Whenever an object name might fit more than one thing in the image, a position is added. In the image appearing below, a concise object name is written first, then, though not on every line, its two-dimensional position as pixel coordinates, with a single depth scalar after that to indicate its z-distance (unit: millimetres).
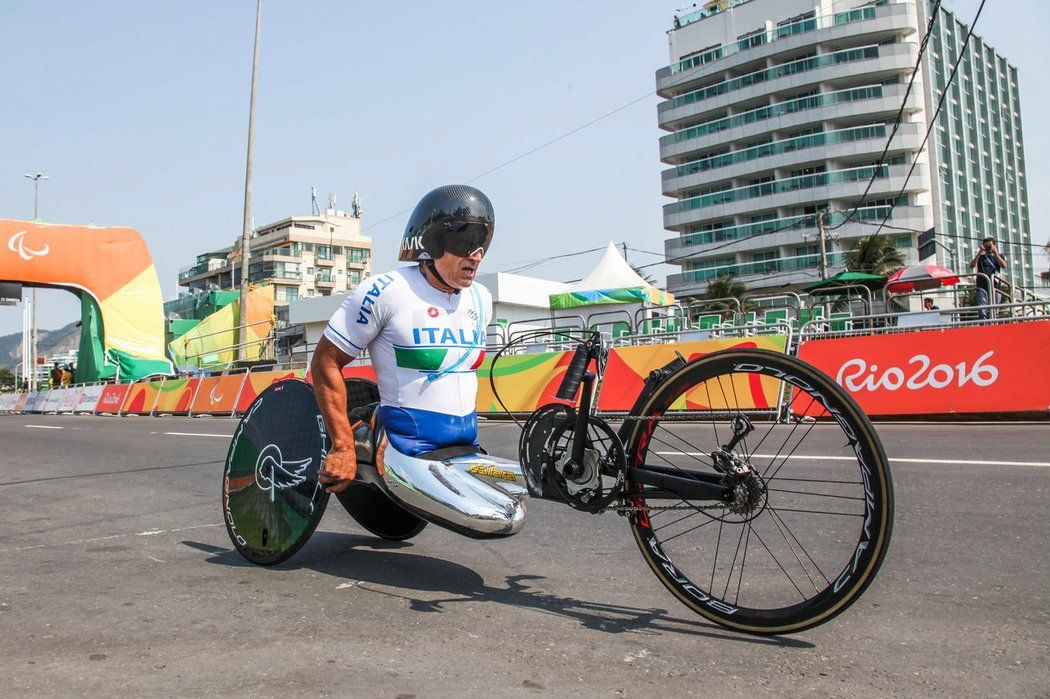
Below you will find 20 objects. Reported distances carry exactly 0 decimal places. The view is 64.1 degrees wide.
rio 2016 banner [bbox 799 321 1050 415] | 10125
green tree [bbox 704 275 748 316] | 66875
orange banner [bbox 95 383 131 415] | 26562
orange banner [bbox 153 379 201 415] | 23088
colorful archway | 27062
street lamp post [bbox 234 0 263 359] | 29172
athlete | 3598
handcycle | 2840
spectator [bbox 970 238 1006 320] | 13922
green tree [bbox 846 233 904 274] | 61344
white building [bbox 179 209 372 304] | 107062
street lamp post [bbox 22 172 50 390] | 58412
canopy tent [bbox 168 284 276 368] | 33719
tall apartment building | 74938
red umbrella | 19016
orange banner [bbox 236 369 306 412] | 20578
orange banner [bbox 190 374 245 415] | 21594
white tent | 29353
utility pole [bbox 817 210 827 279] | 52406
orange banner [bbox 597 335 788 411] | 12602
